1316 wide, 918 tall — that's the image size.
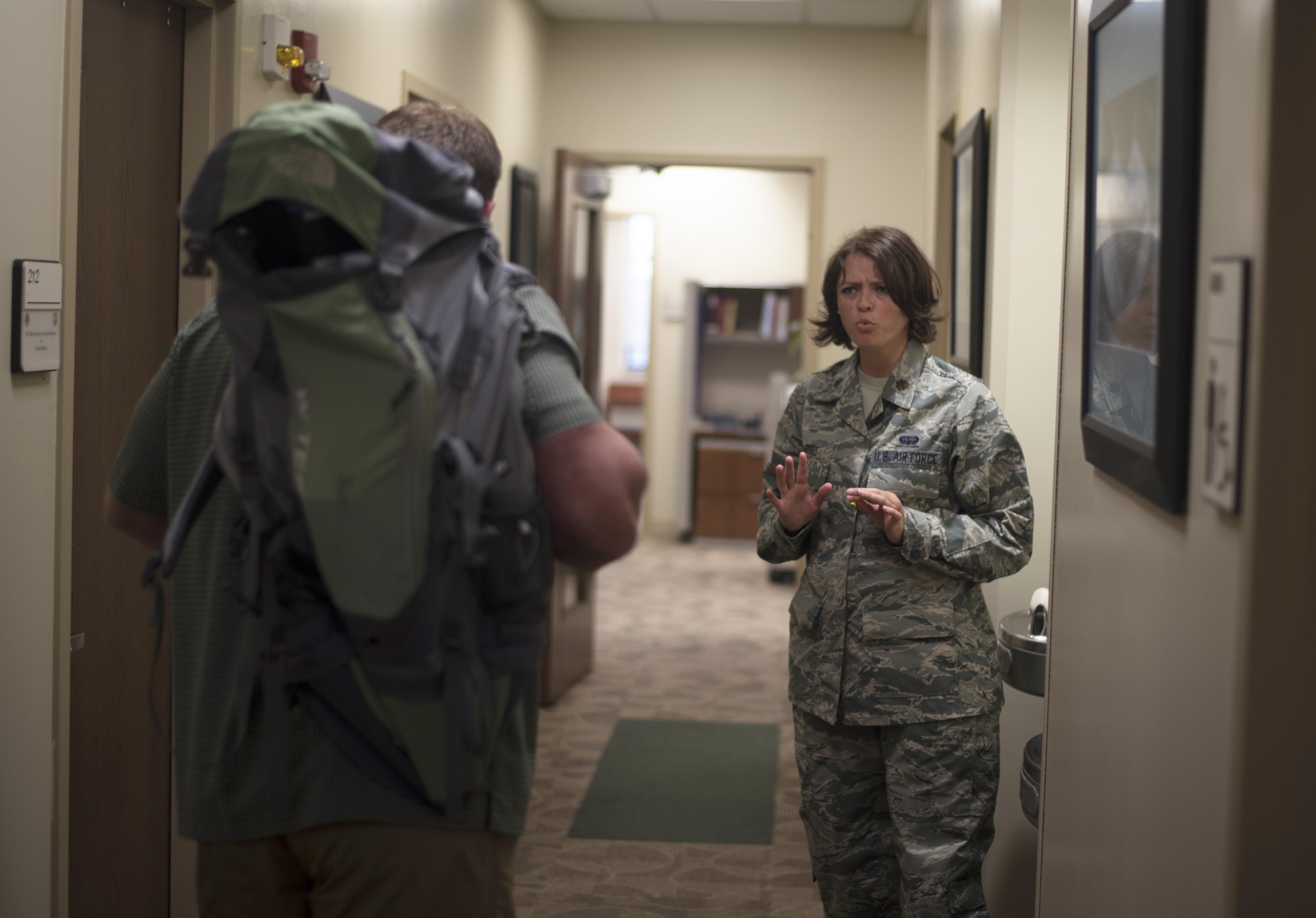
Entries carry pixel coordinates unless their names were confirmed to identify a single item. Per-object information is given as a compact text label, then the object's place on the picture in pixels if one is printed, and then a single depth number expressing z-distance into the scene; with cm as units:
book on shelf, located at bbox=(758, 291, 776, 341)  877
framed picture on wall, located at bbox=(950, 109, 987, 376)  305
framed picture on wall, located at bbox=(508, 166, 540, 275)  484
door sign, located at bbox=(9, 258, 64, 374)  187
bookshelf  873
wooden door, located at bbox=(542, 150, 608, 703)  497
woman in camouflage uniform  227
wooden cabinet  871
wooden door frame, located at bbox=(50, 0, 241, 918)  199
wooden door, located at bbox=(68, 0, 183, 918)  229
